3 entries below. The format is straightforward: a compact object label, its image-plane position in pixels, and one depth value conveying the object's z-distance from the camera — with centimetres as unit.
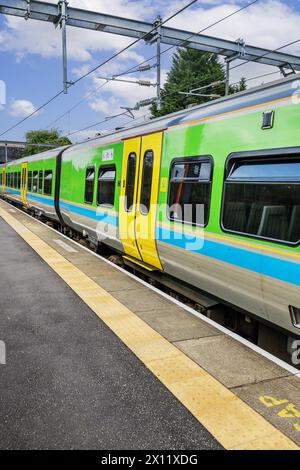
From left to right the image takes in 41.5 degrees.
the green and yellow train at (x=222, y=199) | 419
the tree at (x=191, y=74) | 4569
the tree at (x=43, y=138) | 8231
